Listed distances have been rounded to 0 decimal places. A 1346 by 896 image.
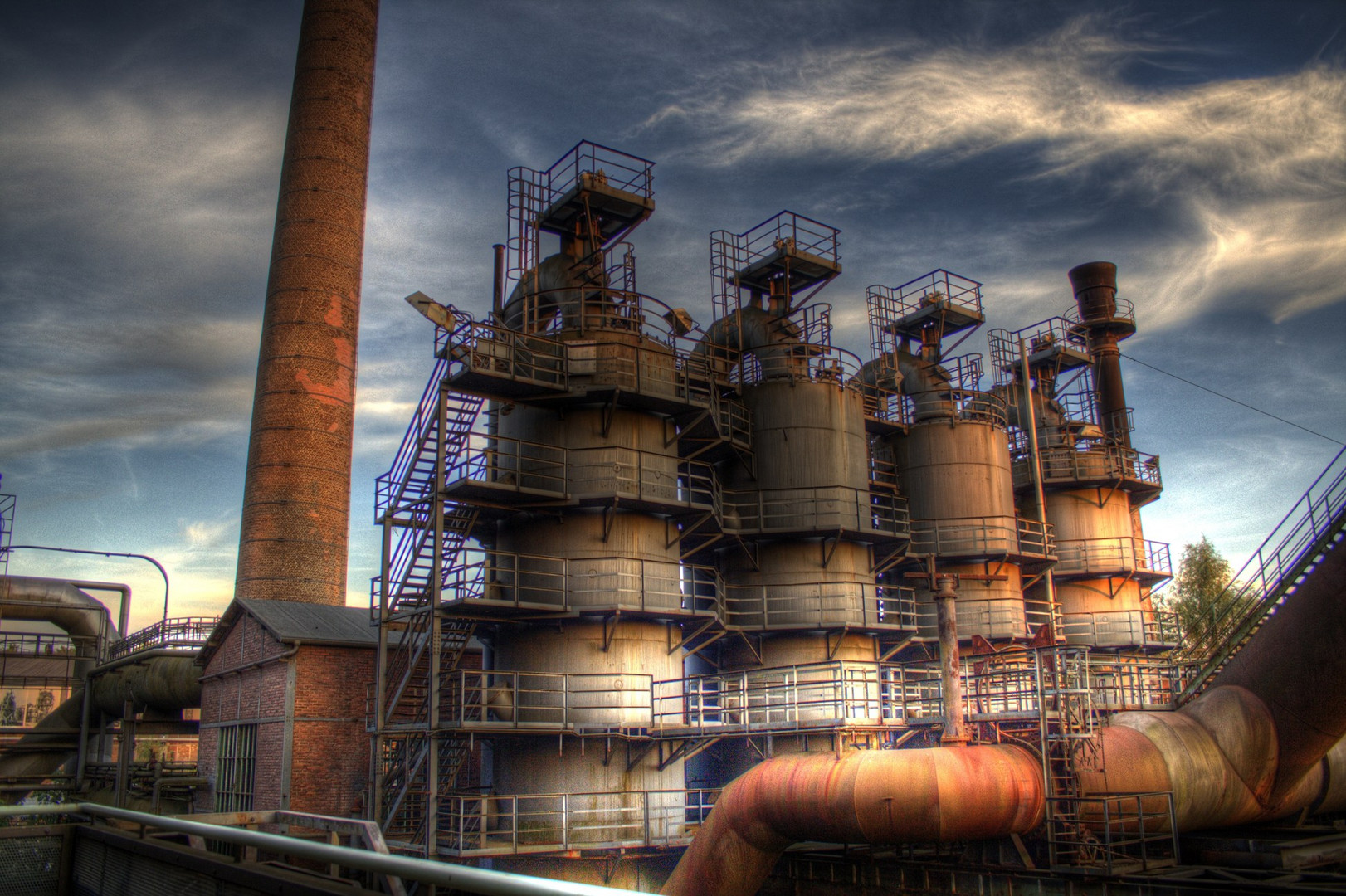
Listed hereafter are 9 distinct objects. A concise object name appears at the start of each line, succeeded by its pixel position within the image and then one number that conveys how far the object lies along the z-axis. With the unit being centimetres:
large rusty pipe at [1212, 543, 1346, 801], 1784
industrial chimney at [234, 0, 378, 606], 3481
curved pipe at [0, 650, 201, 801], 3047
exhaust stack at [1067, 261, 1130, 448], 4269
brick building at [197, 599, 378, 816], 2328
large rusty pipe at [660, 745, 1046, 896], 1600
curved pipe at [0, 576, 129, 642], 3694
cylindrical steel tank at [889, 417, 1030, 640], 3291
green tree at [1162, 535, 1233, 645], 5679
